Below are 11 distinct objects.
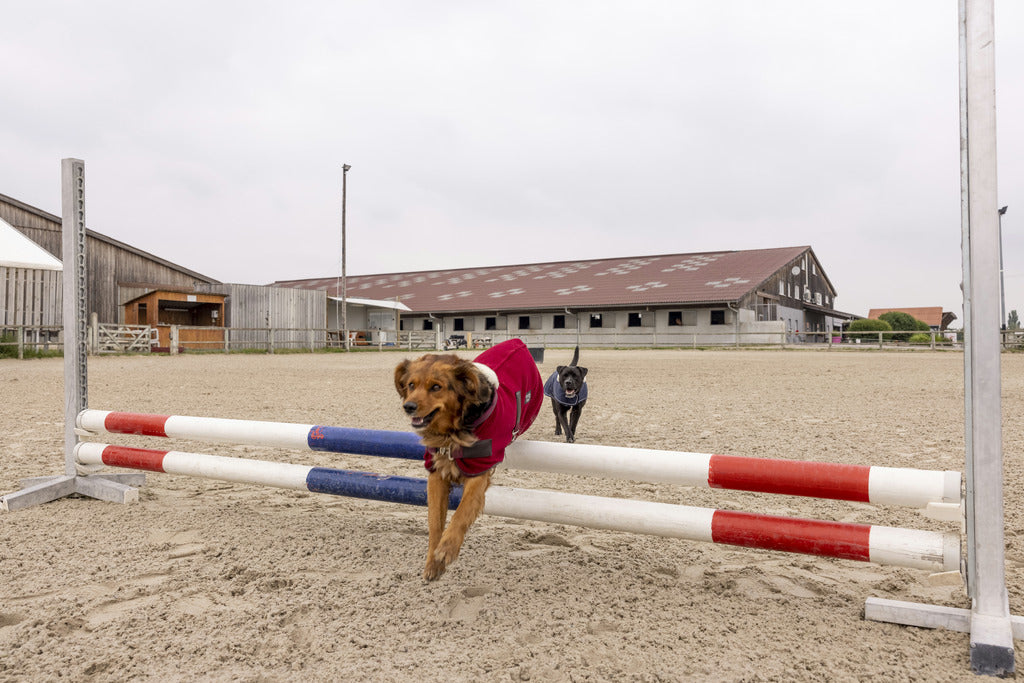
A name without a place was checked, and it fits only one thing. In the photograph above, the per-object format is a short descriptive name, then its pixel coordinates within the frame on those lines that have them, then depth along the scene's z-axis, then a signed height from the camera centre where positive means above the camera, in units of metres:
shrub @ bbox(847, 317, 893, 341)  42.41 +0.85
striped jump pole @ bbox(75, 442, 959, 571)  2.22 -0.70
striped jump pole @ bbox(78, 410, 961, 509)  2.25 -0.51
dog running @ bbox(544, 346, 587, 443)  5.71 -0.47
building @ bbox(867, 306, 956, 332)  68.06 +2.34
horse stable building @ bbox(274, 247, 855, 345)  33.25 +2.13
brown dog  2.40 -0.34
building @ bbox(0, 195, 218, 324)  24.86 +3.45
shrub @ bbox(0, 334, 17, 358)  18.97 -0.14
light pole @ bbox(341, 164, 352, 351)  30.31 +6.37
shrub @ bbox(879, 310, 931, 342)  48.06 +1.33
